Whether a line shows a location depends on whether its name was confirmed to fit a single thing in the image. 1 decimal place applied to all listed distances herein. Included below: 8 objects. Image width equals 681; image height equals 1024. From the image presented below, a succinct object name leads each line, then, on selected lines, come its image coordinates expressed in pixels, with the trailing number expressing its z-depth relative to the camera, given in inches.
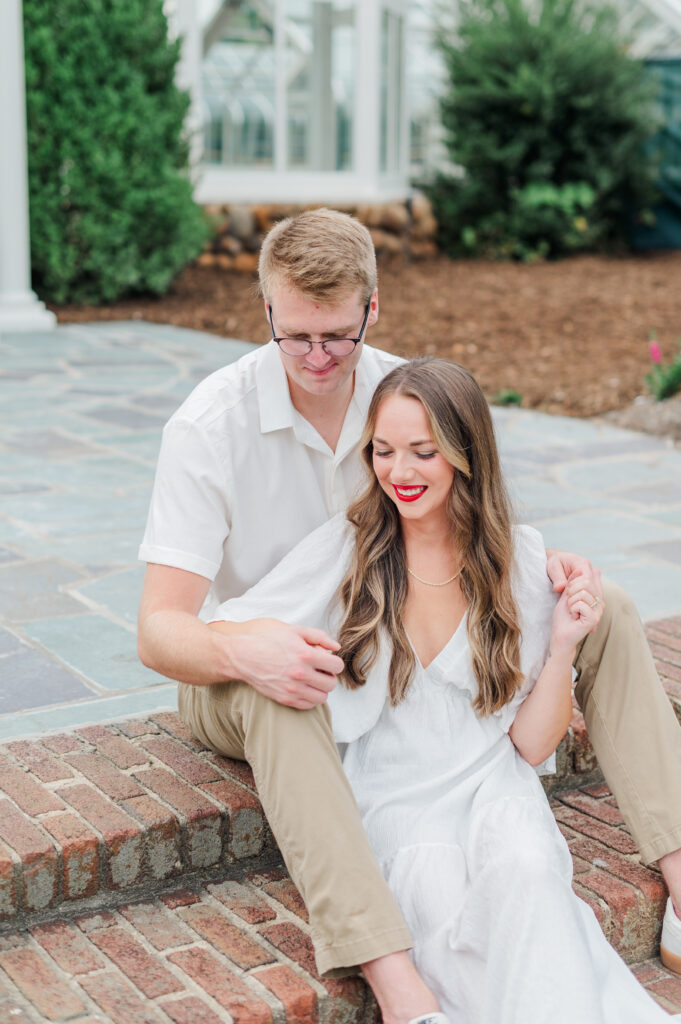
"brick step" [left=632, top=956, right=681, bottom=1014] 85.5
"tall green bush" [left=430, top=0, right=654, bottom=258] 471.2
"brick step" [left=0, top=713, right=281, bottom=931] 80.8
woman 81.0
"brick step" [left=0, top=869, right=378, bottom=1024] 73.2
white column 309.0
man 75.5
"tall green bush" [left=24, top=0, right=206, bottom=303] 337.7
